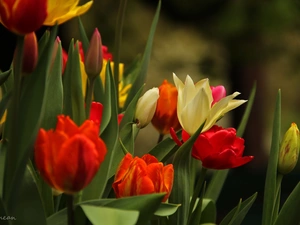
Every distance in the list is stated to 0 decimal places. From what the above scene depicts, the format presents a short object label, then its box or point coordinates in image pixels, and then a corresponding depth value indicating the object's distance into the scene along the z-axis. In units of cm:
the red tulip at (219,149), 149
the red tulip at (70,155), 128
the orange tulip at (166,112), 165
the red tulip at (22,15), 134
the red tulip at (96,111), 152
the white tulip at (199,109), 150
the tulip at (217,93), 164
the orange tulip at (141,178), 139
